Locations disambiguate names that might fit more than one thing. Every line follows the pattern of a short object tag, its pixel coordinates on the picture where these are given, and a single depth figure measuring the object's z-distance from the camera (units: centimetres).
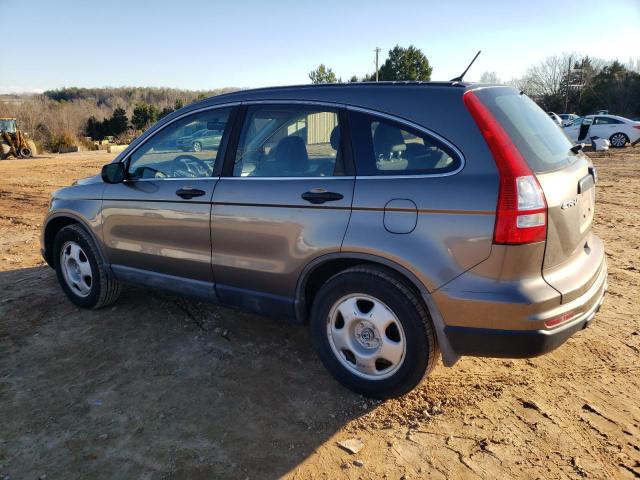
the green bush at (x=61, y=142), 3313
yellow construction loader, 2484
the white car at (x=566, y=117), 3356
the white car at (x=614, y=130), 2136
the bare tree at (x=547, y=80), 5753
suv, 243
